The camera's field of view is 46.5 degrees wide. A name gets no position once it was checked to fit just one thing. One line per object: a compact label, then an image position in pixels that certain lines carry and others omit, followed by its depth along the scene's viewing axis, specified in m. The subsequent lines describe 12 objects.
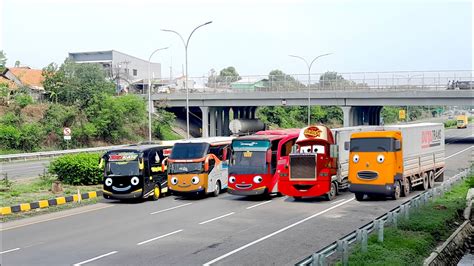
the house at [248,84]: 61.94
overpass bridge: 51.39
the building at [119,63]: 86.81
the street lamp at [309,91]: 56.46
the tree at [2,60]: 55.53
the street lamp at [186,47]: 36.52
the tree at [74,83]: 59.03
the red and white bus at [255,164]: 24.41
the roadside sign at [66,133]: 36.12
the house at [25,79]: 60.03
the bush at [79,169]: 28.19
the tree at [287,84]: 59.69
